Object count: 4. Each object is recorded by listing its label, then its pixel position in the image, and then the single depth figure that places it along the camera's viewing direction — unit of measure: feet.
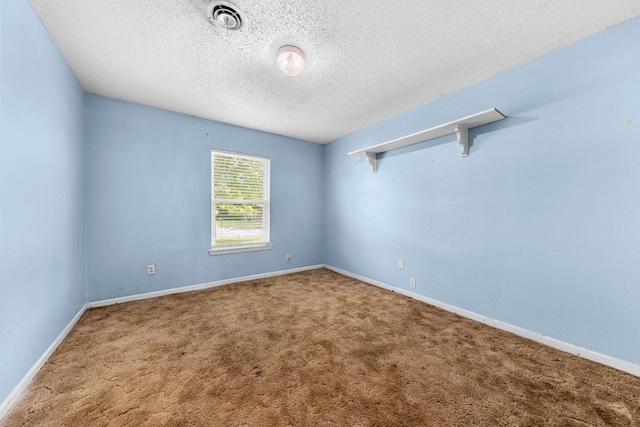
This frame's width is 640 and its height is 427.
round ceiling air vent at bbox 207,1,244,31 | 4.98
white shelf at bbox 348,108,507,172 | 7.04
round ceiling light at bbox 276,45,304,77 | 6.25
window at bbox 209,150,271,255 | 11.63
